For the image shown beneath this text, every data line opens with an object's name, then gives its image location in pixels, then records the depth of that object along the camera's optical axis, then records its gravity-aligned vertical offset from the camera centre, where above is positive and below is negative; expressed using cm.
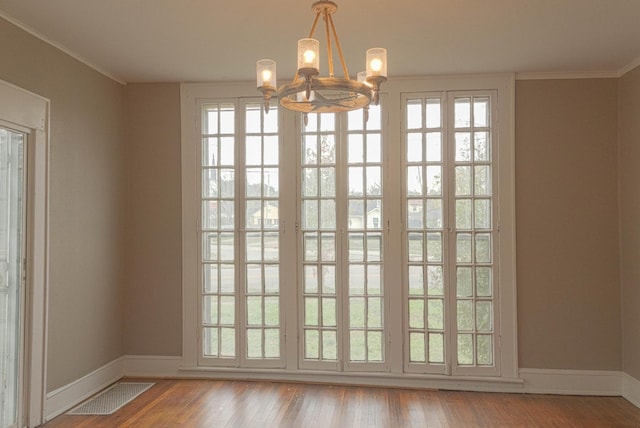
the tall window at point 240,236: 458 -12
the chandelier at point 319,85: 216 +61
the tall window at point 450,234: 438 -10
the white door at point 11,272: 322 -32
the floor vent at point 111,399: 383 -139
